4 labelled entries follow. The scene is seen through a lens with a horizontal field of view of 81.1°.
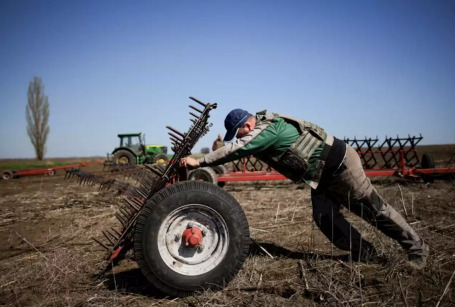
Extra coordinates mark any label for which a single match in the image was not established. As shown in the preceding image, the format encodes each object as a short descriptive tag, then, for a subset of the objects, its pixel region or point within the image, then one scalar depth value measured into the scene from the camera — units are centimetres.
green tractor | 1709
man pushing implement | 233
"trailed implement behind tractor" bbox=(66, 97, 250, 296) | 204
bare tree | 3984
